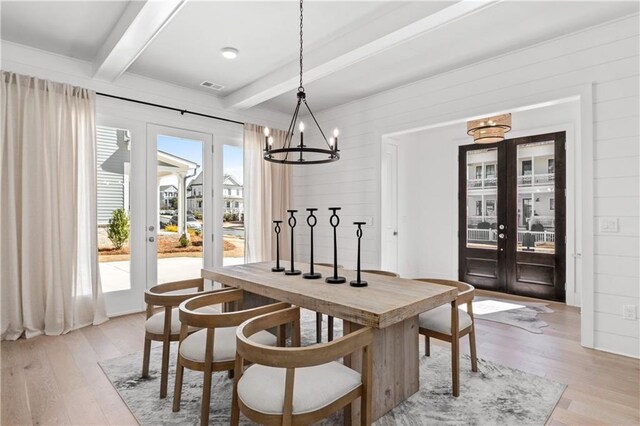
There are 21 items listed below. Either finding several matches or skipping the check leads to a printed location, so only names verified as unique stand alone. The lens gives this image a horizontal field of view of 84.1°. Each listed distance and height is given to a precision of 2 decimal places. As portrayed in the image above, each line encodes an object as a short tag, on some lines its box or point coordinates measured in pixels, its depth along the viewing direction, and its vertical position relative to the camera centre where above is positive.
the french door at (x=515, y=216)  4.74 -0.08
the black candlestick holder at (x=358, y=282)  2.35 -0.49
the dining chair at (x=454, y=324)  2.31 -0.79
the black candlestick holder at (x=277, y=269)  2.99 -0.50
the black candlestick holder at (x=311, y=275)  2.66 -0.50
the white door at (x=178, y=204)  4.28 +0.07
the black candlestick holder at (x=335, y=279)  2.48 -0.49
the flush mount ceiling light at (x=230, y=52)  3.45 +1.56
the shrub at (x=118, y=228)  3.97 -0.21
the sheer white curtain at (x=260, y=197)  5.07 +0.19
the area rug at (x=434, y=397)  2.03 -1.19
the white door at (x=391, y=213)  5.60 -0.05
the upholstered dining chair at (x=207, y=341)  1.83 -0.75
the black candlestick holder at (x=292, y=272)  2.84 -0.50
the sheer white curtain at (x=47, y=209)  3.27 +0.01
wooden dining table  1.85 -0.54
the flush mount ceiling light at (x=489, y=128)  3.91 +0.94
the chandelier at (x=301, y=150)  2.50 +0.44
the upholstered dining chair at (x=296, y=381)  1.39 -0.76
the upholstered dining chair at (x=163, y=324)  2.22 -0.75
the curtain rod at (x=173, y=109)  3.95 +1.26
